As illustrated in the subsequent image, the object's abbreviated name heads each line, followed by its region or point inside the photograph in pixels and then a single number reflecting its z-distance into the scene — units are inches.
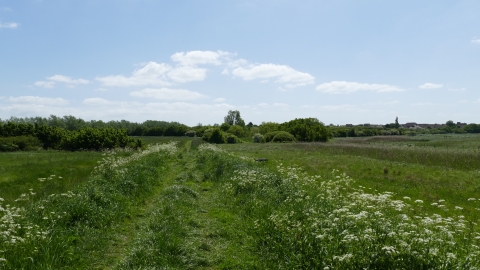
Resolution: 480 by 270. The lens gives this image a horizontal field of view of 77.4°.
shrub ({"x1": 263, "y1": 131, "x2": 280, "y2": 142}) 2829.7
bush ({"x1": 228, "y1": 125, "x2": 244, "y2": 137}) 3759.8
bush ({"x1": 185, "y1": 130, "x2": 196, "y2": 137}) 4232.3
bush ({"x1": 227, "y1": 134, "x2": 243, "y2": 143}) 3063.5
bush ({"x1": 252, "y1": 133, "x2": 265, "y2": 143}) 3208.7
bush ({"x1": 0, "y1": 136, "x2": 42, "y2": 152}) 1669.5
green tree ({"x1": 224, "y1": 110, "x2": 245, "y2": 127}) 5649.6
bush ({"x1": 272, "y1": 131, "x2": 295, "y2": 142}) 2667.8
